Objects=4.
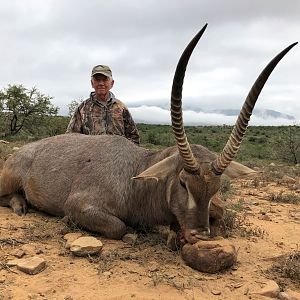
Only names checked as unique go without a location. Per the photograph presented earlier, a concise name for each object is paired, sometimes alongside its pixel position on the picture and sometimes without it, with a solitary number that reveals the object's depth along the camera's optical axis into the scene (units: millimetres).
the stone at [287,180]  7791
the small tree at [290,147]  15334
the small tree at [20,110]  18480
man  5493
